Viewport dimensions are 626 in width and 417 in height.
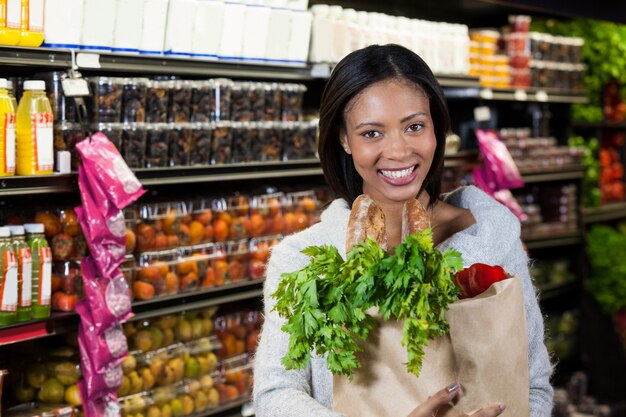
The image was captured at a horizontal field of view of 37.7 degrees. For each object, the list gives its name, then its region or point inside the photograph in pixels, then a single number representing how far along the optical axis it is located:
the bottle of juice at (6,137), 3.01
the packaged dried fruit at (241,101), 4.09
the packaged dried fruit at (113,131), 3.44
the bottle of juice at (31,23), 3.04
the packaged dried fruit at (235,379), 4.19
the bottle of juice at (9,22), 2.98
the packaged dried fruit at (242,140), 4.07
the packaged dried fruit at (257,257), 4.22
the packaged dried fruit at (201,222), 3.99
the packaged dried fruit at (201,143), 3.87
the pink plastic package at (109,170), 3.21
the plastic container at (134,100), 3.58
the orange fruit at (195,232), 3.98
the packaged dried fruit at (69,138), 3.25
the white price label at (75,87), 3.16
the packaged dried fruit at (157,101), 3.70
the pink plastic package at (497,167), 5.33
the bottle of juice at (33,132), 3.10
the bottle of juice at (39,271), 3.15
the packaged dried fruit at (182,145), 3.76
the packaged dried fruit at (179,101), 3.79
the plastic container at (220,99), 3.97
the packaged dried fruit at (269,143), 4.18
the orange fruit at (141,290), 3.67
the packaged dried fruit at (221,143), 3.97
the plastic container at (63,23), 3.14
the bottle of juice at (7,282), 3.00
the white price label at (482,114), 5.45
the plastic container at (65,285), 3.31
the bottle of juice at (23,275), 3.07
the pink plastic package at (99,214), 3.23
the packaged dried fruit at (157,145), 3.67
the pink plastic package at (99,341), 3.29
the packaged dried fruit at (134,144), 3.56
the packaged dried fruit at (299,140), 4.33
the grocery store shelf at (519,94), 5.43
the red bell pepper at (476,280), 1.55
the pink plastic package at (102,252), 3.30
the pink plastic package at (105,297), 3.29
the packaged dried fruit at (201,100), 3.88
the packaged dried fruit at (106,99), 3.43
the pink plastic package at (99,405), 3.39
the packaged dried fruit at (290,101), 4.34
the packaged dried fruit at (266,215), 4.28
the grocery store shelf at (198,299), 3.67
